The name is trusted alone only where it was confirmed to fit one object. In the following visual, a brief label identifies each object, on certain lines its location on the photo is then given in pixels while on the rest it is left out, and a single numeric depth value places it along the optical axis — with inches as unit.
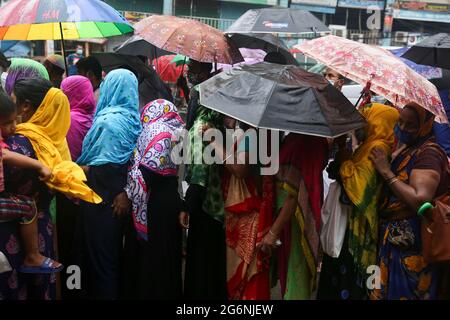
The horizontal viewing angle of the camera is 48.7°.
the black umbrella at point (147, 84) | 173.0
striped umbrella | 139.3
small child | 101.7
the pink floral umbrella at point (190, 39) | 153.0
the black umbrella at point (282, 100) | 100.3
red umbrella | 277.3
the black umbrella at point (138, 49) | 221.0
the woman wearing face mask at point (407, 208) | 107.7
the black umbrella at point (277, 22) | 194.2
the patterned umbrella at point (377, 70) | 104.9
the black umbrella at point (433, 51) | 167.9
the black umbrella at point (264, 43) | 219.9
